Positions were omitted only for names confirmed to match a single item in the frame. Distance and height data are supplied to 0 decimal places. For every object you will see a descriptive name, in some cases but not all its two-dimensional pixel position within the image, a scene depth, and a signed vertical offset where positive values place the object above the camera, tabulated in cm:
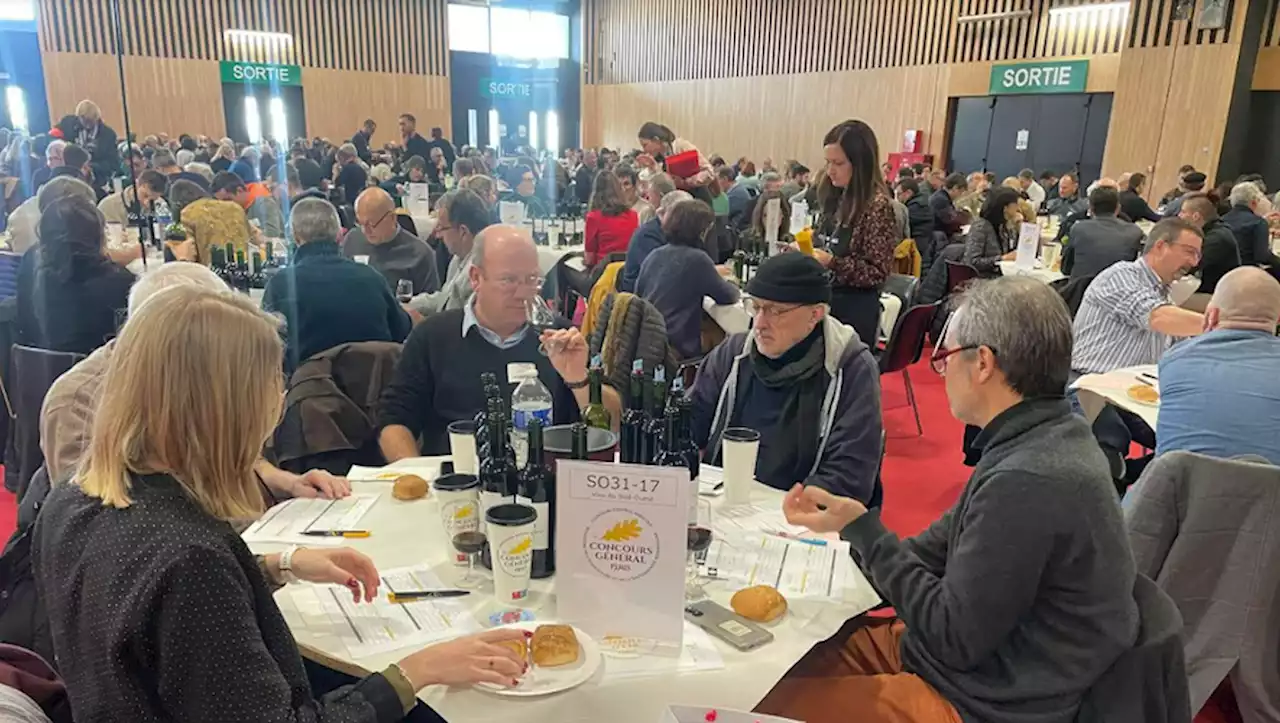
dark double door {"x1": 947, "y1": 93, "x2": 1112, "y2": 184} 1111 +35
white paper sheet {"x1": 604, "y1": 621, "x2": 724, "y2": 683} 143 -84
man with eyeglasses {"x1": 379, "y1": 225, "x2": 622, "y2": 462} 278 -65
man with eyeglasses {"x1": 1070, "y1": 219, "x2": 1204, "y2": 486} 378 -67
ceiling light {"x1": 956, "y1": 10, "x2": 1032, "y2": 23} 1141 +188
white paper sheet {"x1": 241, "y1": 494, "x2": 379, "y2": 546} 187 -84
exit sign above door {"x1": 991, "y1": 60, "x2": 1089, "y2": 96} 1098 +106
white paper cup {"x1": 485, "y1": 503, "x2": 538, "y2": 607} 155 -71
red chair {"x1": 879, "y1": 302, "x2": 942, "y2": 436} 489 -102
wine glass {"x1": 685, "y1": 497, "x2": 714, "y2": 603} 167 -77
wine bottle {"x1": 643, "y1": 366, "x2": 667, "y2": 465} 195 -59
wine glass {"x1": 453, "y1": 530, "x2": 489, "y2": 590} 169 -76
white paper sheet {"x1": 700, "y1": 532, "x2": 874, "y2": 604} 172 -83
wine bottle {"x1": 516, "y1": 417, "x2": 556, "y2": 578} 160 -62
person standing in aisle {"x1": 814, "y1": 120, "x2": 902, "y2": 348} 417 -30
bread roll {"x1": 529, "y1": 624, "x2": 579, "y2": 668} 143 -81
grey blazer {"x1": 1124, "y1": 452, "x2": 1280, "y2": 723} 215 -99
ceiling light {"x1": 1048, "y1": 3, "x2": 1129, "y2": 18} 1062 +186
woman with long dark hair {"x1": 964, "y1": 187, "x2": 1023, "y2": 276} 670 -57
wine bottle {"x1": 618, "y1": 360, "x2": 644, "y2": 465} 194 -62
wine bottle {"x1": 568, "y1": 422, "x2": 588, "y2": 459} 164 -54
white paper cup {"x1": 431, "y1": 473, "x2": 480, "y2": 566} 173 -70
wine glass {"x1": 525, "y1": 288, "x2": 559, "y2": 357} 290 -59
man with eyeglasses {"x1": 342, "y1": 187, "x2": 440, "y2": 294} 515 -63
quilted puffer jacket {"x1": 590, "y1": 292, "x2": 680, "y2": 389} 351 -74
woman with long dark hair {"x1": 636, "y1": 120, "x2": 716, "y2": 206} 736 -8
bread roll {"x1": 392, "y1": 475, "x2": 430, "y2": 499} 210 -82
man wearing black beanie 246 -67
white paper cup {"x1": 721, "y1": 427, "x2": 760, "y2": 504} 206 -72
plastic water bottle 183 -61
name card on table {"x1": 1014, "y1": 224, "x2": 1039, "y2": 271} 626 -61
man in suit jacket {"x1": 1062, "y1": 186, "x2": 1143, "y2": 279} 566 -50
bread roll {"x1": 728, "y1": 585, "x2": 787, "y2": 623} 158 -81
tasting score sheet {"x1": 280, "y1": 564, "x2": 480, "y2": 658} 151 -84
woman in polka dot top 111 -53
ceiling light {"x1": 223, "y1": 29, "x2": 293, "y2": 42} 1610 +194
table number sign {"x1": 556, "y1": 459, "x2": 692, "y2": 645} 144 -66
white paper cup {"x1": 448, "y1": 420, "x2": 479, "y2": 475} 201 -68
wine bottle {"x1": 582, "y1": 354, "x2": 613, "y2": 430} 208 -62
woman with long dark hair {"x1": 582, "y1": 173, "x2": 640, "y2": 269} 613 -50
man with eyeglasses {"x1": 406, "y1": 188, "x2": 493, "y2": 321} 479 -49
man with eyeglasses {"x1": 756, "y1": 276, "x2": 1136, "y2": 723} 145 -69
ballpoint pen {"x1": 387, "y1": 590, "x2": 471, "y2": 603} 165 -84
